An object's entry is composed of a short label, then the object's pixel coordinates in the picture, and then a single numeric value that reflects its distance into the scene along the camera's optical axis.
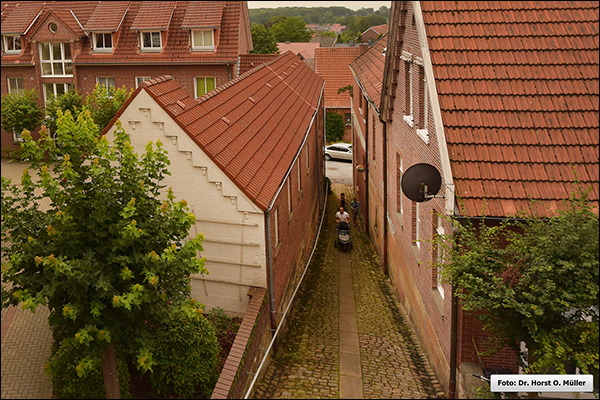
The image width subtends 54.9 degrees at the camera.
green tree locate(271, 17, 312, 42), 141.00
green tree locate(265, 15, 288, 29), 163.70
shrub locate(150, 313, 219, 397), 9.91
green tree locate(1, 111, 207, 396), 7.87
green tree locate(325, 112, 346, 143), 51.09
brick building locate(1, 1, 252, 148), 34.50
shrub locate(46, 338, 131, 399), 9.53
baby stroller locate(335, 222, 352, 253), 22.98
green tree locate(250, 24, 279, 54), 79.62
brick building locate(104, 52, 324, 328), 12.13
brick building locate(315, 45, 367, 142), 52.11
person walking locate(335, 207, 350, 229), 23.36
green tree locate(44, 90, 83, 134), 30.91
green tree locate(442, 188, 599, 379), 7.16
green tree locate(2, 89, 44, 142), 31.07
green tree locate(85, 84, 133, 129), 22.23
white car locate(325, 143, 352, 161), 44.47
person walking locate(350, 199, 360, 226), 28.00
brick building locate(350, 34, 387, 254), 22.11
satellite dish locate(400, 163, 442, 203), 10.42
